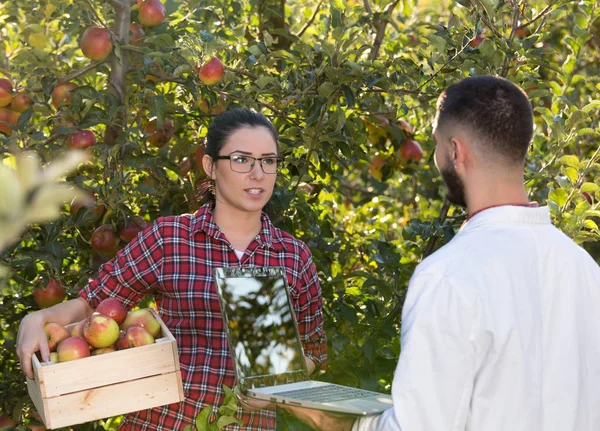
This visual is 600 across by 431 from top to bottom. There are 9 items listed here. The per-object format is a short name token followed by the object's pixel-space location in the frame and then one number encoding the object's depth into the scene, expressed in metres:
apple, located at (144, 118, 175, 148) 3.14
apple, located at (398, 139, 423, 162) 3.47
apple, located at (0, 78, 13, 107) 2.98
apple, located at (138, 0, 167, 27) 2.95
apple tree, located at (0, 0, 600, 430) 2.65
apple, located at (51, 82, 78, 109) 2.88
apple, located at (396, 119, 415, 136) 3.46
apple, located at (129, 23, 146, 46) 3.02
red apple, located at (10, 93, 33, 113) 3.03
